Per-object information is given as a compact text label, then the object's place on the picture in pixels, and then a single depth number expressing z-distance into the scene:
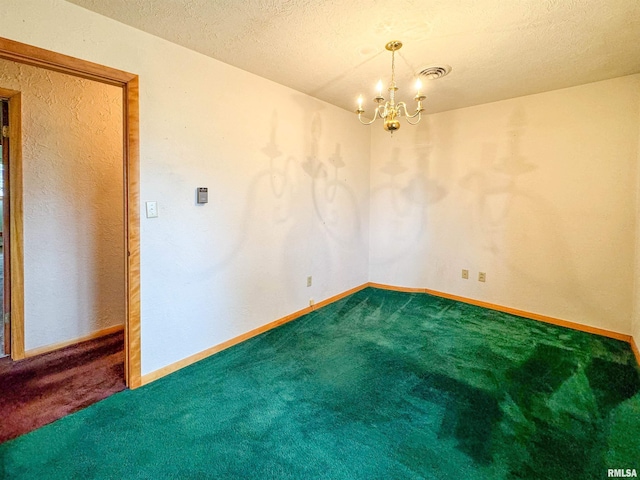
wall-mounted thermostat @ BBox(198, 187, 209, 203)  2.44
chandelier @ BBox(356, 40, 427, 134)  2.02
